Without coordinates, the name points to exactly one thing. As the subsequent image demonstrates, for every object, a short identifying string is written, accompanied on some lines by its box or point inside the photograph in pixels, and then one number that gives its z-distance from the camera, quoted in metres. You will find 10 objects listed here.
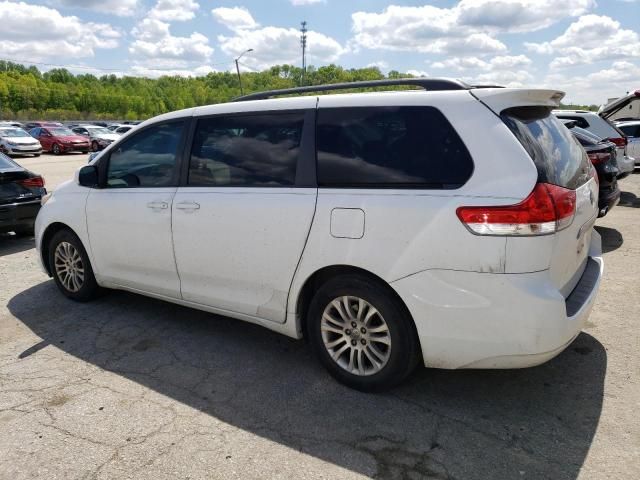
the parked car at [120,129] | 36.88
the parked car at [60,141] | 28.33
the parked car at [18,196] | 6.99
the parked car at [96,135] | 30.61
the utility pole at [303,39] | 82.62
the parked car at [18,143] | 25.41
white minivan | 2.59
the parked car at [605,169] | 6.68
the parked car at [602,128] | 9.91
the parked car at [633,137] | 14.79
